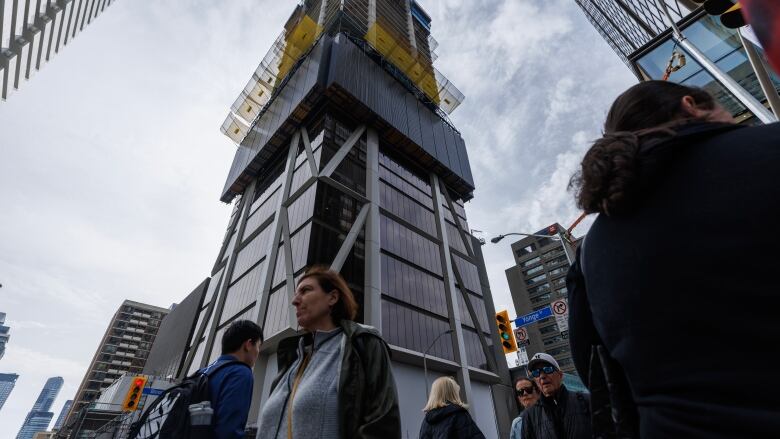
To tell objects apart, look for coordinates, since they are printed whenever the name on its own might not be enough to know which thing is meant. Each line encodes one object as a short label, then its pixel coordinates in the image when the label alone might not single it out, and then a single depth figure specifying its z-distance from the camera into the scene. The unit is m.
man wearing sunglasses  3.30
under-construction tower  18.58
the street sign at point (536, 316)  11.55
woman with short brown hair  1.79
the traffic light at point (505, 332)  11.17
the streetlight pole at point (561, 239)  11.55
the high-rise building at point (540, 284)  68.62
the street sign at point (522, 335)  15.25
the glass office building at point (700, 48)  7.32
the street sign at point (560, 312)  12.62
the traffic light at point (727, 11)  3.86
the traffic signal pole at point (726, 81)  5.10
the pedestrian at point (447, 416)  3.66
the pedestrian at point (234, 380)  2.34
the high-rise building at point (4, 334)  147.93
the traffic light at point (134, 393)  12.77
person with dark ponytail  0.69
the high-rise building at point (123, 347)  81.81
